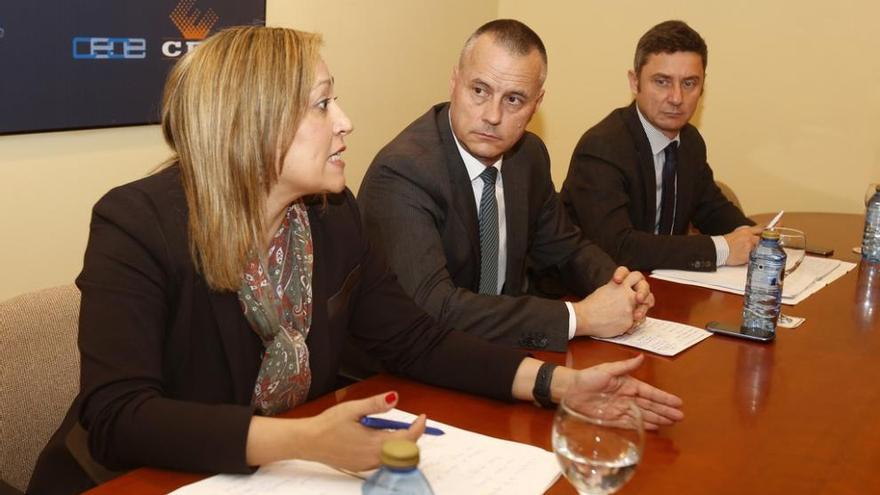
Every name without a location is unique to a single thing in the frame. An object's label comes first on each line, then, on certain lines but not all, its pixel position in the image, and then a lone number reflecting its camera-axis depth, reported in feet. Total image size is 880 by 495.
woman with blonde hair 5.04
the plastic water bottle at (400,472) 3.50
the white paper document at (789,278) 9.45
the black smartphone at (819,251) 11.39
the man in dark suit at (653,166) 11.36
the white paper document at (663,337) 7.46
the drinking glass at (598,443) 4.02
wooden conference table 5.21
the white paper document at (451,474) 4.73
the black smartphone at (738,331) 7.75
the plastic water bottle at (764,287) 7.67
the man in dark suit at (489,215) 7.75
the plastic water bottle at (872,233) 10.91
